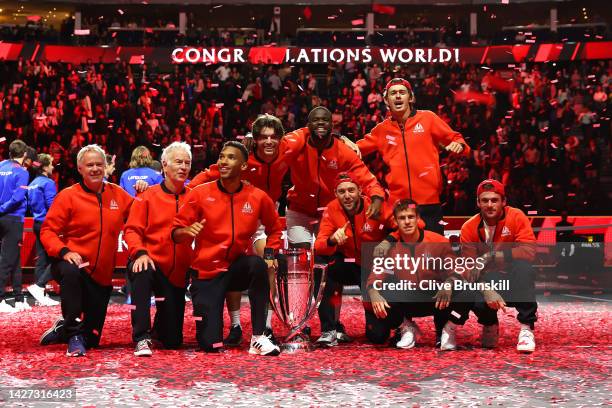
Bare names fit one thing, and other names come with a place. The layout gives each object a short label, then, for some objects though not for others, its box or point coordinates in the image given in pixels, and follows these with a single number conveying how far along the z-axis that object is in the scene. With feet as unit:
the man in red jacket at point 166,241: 20.97
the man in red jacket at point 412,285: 21.07
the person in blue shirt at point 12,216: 32.30
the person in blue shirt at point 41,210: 33.17
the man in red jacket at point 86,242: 20.33
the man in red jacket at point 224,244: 20.43
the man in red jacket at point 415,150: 23.12
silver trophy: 22.00
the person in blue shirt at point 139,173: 31.24
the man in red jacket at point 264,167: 22.08
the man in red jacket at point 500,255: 20.74
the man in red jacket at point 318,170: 22.86
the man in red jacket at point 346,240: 22.07
